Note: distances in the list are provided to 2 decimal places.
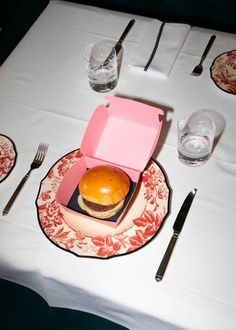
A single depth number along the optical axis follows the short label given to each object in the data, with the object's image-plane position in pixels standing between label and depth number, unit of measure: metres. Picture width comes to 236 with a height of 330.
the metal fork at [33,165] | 0.76
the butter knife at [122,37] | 1.01
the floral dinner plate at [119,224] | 0.67
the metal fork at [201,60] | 0.93
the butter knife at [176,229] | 0.64
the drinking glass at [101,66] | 0.93
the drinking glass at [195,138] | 0.77
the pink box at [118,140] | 0.72
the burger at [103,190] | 0.64
